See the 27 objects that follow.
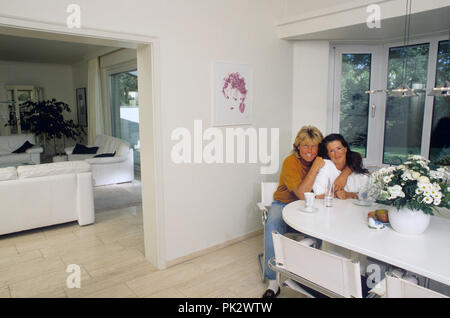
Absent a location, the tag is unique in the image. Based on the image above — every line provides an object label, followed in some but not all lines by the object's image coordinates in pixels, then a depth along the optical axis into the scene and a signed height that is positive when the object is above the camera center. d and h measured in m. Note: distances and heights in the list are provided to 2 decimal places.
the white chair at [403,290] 1.24 -0.70
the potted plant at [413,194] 1.81 -0.48
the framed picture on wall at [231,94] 3.20 +0.14
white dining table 1.56 -0.73
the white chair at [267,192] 3.06 -0.78
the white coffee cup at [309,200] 2.29 -0.64
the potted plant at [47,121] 7.83 -0.27
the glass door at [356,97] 4.01 +0.13
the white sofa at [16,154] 6.74 -0.91
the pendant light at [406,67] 2.23 +0.45
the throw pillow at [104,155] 6.11 -0.85
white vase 1.85 -0.64
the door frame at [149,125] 2.53 -0.14
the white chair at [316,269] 1.52 -0.80
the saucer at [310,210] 2.28 -0.71
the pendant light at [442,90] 2.07 +0.10
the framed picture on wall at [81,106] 8.80 +0.09
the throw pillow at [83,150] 6.79 -0.84
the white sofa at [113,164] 5.95 -1.00
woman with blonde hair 2.58 -0.59
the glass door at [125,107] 6.84 +0.04
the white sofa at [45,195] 3.64 -0.99
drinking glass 2.40 -0.66
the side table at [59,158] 6.54 -0.96
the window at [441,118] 3.43 -0.12
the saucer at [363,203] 2.41 -0.70
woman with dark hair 2.65 -0.49
